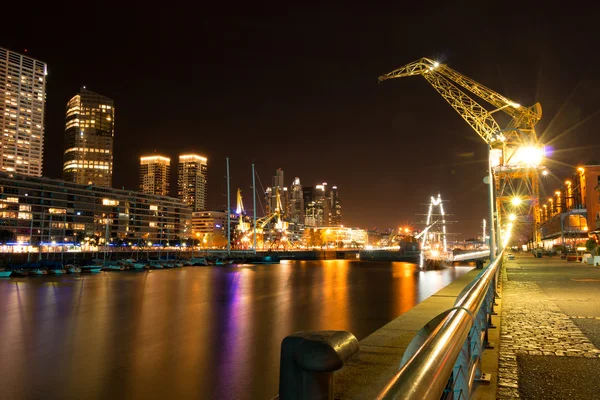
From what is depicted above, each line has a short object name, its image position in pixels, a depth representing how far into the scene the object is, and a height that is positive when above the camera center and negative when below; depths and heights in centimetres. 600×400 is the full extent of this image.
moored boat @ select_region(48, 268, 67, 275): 8138 -476
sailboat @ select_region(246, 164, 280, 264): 14062 -535
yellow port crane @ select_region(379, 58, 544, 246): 5966 +1607
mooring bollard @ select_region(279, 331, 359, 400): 197 -50
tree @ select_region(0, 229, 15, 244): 12585 +184
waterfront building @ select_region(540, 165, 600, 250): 9069 +649
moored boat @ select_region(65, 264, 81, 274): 8650 -469
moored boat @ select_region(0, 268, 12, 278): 7356 -457
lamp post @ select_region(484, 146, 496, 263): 2406 +177
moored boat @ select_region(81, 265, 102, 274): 8962 -486
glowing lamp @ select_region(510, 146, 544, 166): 5942 +1039
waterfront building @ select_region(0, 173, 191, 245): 14138 +1022
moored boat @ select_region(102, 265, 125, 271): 9681 -508
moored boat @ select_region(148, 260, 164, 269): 10666 -494
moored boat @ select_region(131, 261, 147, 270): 10406 -494
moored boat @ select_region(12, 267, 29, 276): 7469 -447
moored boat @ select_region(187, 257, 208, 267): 12245 -509
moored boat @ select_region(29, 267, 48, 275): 7750 -461
